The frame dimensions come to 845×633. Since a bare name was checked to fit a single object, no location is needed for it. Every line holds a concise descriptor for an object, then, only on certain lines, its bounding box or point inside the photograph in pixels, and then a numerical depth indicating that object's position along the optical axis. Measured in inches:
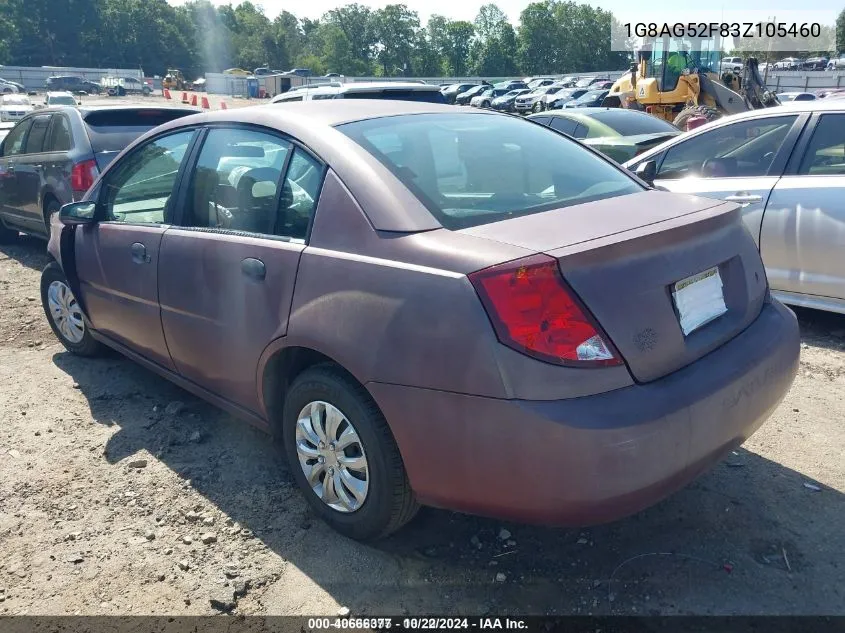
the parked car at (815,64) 2501.2
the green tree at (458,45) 4453.7
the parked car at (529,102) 1632.1
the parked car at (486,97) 1857.9
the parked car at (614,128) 321.4
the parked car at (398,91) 359.6
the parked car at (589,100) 1368.1
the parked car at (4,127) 480.6
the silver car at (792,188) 185.5
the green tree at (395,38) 4451.3
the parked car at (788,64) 2458.2
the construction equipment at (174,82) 3004.4
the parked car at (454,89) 2009.2
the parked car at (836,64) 2280.5
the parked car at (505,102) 1728.2
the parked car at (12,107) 1229.2
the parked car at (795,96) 1123.6
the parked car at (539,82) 2166.0
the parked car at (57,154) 281.1
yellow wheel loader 657.6
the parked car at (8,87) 2317.9
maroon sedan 85.1
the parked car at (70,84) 2635.3
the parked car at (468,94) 2064.6
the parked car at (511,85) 2065.6
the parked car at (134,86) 2704.2
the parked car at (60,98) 1427.2
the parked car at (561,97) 1574.8
